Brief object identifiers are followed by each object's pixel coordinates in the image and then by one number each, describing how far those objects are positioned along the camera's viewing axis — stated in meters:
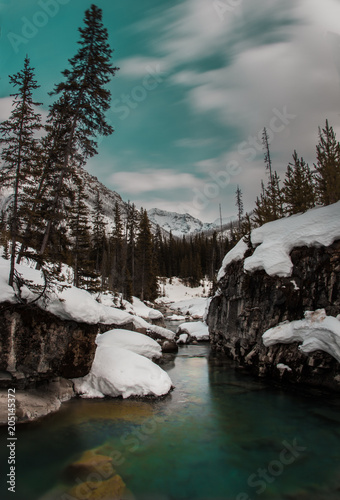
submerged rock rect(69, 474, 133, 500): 6.31
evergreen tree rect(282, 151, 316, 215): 23.83
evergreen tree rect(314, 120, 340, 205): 20.50
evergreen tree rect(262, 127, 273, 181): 39.88
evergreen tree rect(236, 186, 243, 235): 55.80
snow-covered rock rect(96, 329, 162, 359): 15.32
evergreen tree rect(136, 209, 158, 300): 48.81
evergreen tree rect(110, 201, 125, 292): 40.72
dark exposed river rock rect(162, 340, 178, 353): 21.39
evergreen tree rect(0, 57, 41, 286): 11.01
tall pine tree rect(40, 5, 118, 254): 15.08
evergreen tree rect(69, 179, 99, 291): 29.42
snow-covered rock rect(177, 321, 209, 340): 26.97
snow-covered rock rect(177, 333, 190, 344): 25.46
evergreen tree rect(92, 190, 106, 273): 41.09
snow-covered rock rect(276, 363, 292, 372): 13.87
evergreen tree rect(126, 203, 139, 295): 45.50
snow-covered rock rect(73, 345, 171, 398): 12.21
